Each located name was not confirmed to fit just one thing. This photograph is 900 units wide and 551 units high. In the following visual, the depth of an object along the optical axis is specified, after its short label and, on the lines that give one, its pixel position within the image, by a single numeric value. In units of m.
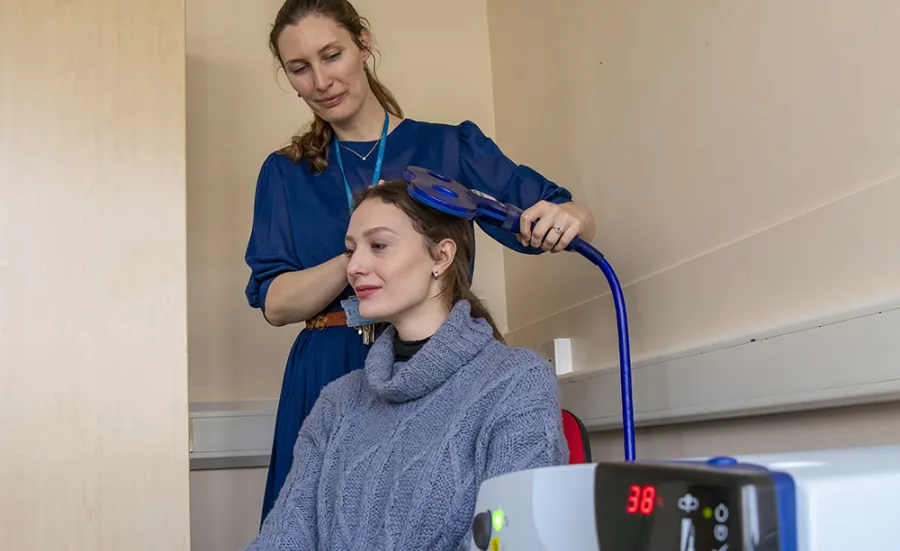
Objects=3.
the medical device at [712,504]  0.47
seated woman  1.17
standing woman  1.67
